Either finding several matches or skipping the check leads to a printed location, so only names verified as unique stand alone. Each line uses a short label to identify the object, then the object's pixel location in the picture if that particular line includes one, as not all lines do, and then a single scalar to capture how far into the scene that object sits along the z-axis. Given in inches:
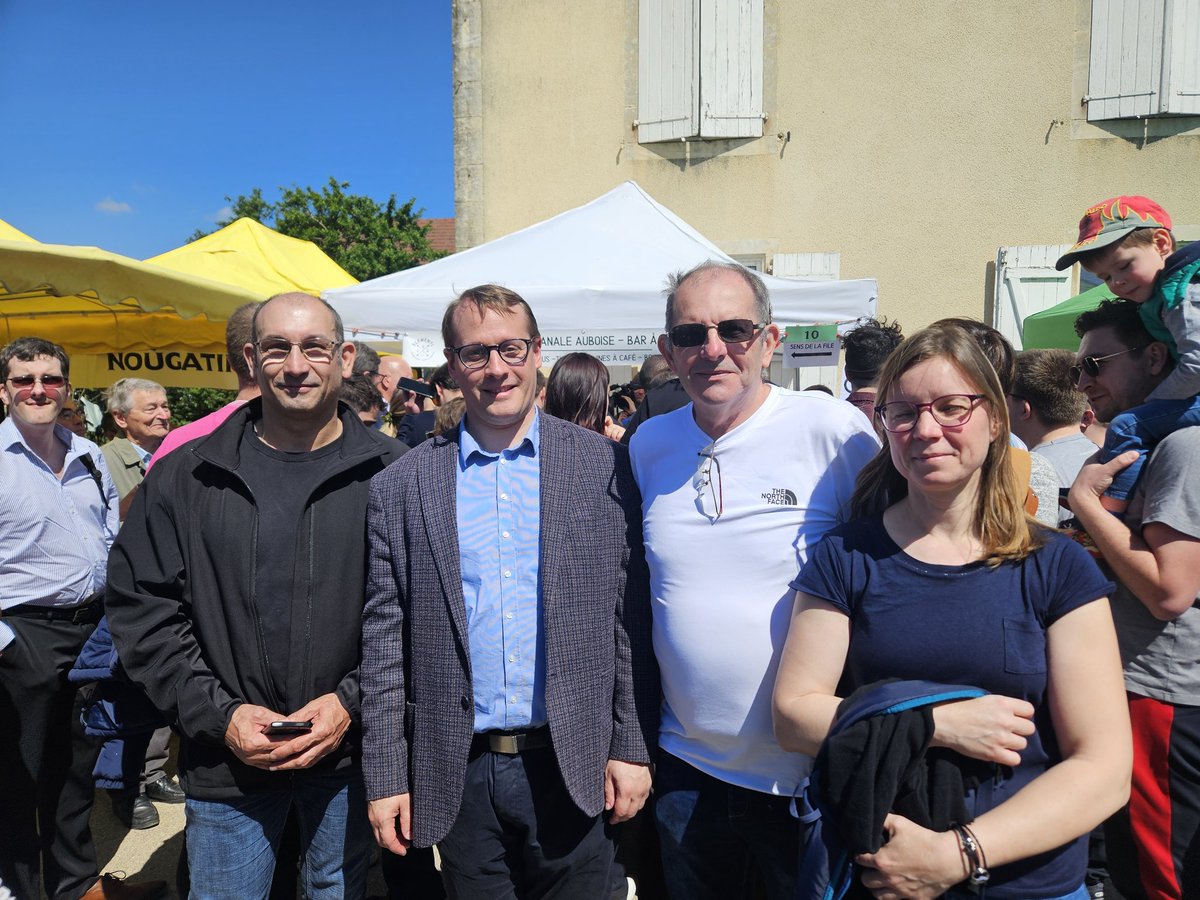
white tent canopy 177.2
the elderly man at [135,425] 161.2
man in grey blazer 70.7
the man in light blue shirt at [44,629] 111.2
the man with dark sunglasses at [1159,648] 70.2
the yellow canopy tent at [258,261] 228.5
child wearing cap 72.5
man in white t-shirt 66.6
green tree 800.3
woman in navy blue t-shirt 51.9
